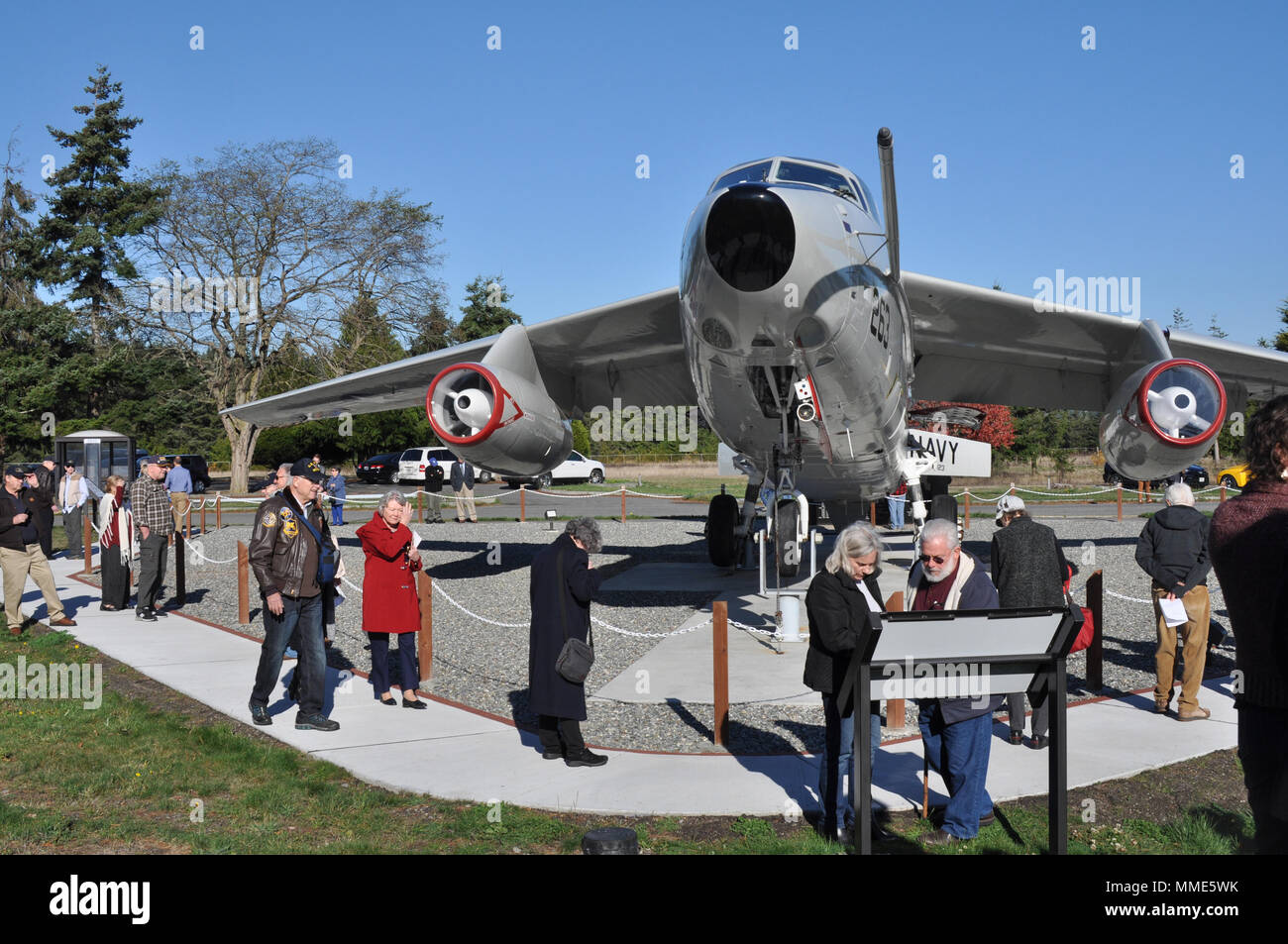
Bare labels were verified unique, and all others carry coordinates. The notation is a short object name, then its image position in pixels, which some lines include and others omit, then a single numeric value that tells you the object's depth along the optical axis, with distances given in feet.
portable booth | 86.74
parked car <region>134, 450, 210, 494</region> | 140.97
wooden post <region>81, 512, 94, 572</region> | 55.57
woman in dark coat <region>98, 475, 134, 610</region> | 42.32
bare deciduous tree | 120.78
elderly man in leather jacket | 23.77
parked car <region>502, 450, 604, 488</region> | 161.17
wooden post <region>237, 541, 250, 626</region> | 40.81
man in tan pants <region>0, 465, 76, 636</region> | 35.42
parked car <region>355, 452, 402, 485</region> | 156.87
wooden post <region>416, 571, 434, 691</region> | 29.43
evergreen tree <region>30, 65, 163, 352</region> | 124.26
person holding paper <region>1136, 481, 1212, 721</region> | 24.20
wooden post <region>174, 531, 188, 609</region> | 45.60
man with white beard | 16.55
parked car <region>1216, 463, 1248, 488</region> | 101.89
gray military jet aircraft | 26.53
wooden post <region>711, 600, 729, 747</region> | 23.11
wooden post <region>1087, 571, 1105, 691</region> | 27.78
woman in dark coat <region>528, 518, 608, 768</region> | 21.16
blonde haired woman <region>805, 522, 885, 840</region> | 16.20
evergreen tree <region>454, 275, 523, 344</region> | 202.80
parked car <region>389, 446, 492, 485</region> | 149.07
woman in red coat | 26.43
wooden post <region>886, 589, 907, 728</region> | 24.19
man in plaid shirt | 39.81
